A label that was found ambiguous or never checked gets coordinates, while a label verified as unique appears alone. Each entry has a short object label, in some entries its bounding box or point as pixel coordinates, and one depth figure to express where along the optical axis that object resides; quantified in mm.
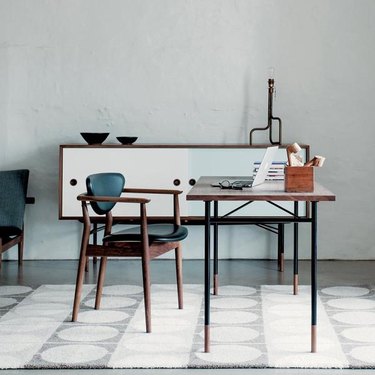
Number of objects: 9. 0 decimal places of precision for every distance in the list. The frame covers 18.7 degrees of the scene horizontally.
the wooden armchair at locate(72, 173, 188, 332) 6199
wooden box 5676
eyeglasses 5975
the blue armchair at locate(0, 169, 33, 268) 8713
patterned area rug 5388
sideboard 8922
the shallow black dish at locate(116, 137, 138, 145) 9042
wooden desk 5456
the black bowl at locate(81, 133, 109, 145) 8995
